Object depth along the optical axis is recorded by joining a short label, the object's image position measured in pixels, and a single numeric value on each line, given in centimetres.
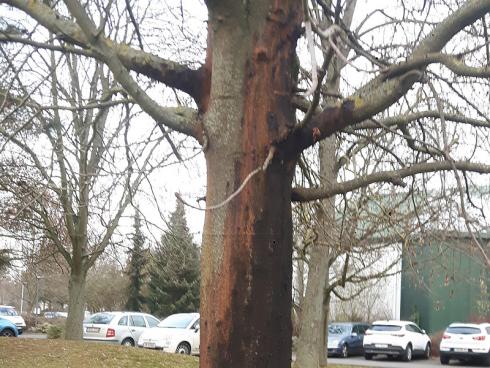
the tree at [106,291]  4475
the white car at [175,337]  2033
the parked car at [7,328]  2712
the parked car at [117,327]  2300
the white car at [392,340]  2617
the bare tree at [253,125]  307
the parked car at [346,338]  2761
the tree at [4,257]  1844
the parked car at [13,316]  3222
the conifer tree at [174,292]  3781
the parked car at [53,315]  4517
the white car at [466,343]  2456
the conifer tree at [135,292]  4291
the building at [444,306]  3103
